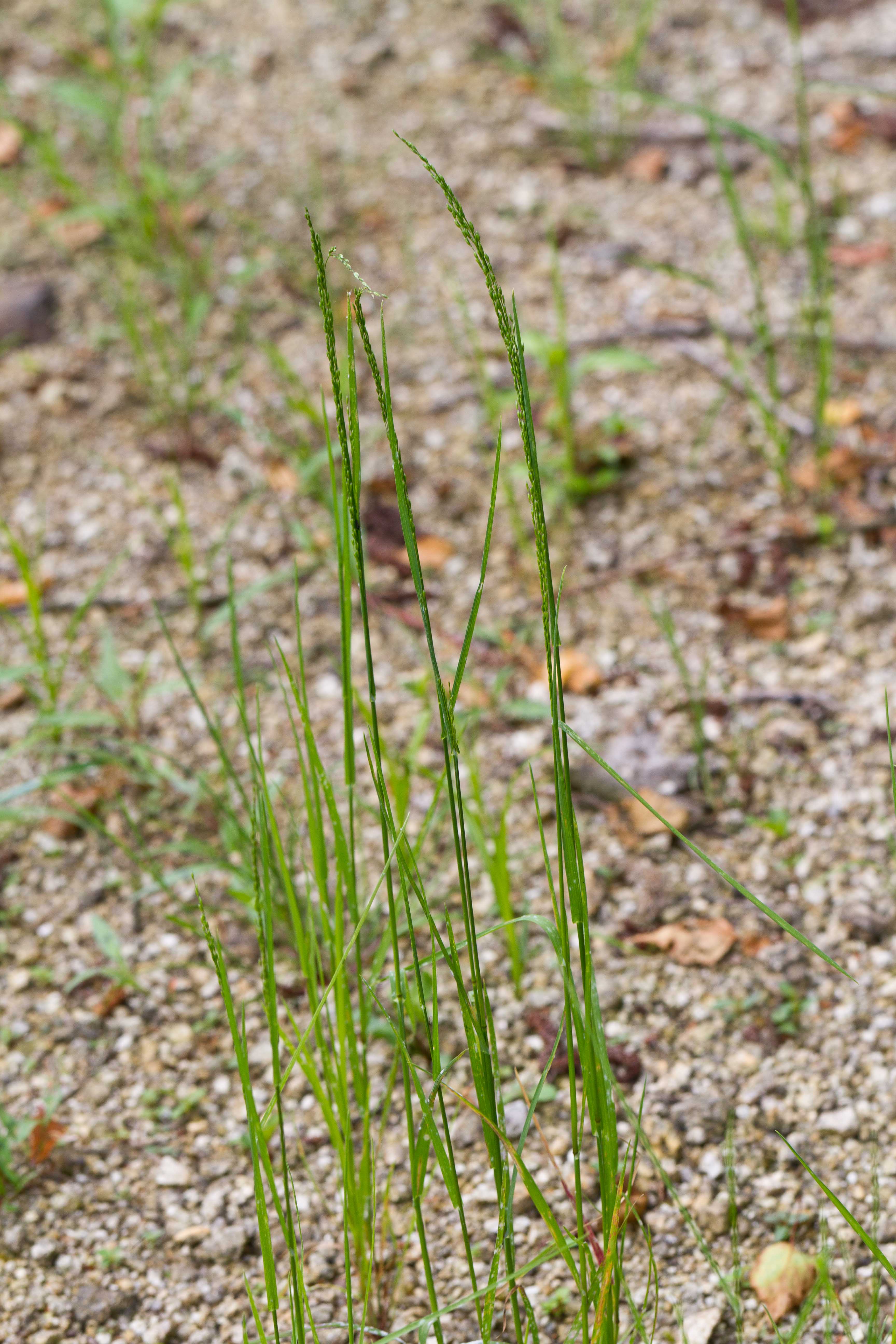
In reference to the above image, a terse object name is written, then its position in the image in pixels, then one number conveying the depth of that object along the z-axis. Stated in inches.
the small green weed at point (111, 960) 130.9
